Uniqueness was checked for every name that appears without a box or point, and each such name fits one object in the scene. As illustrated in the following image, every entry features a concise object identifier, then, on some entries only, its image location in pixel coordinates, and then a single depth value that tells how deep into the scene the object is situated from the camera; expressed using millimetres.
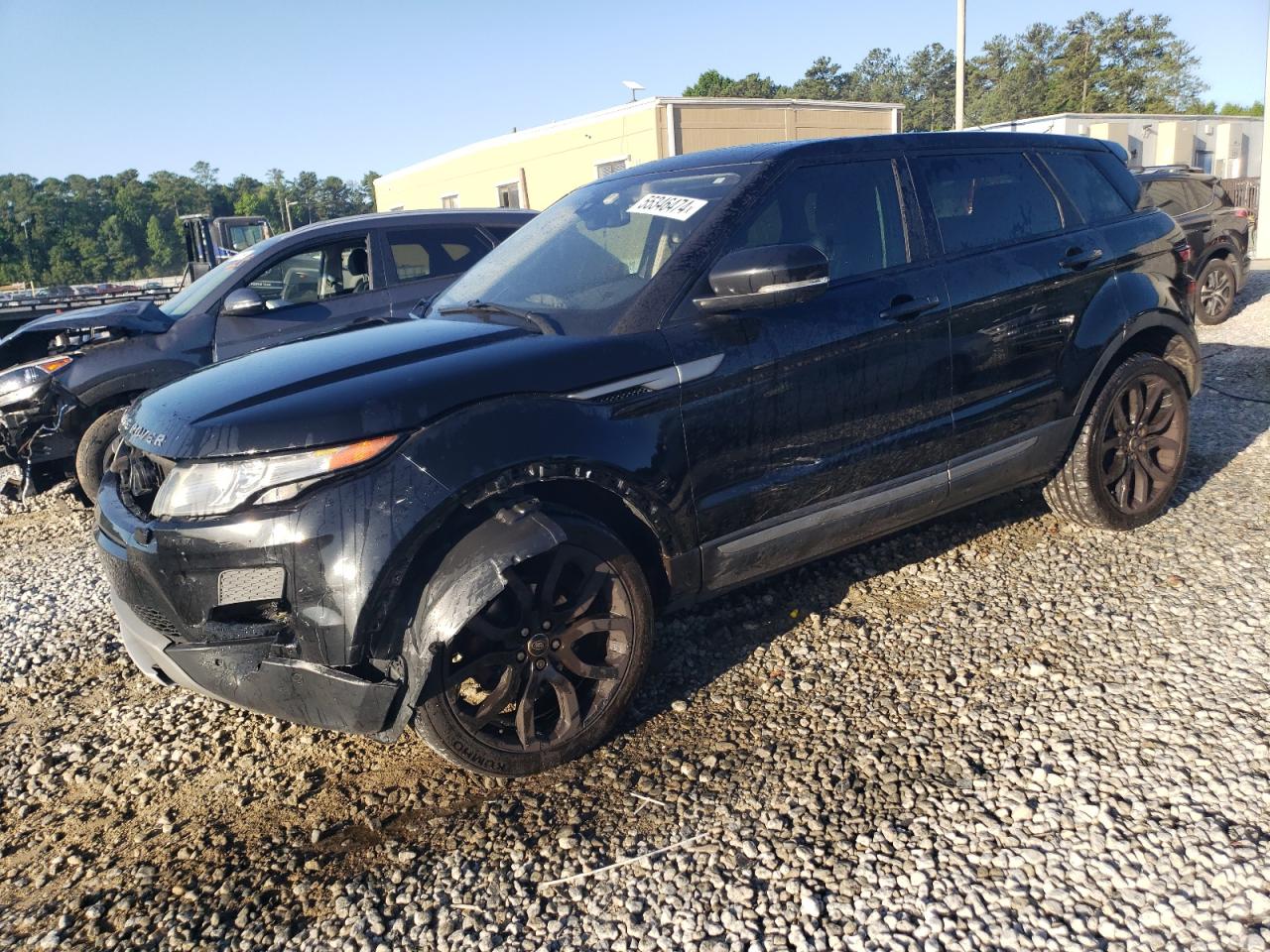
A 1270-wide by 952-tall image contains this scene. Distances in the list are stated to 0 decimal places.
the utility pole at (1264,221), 18656
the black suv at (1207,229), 10203
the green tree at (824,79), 96375
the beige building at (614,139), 25266
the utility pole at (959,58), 20281
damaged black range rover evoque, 2479
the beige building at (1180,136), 30766
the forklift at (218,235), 23156
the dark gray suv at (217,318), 6090
